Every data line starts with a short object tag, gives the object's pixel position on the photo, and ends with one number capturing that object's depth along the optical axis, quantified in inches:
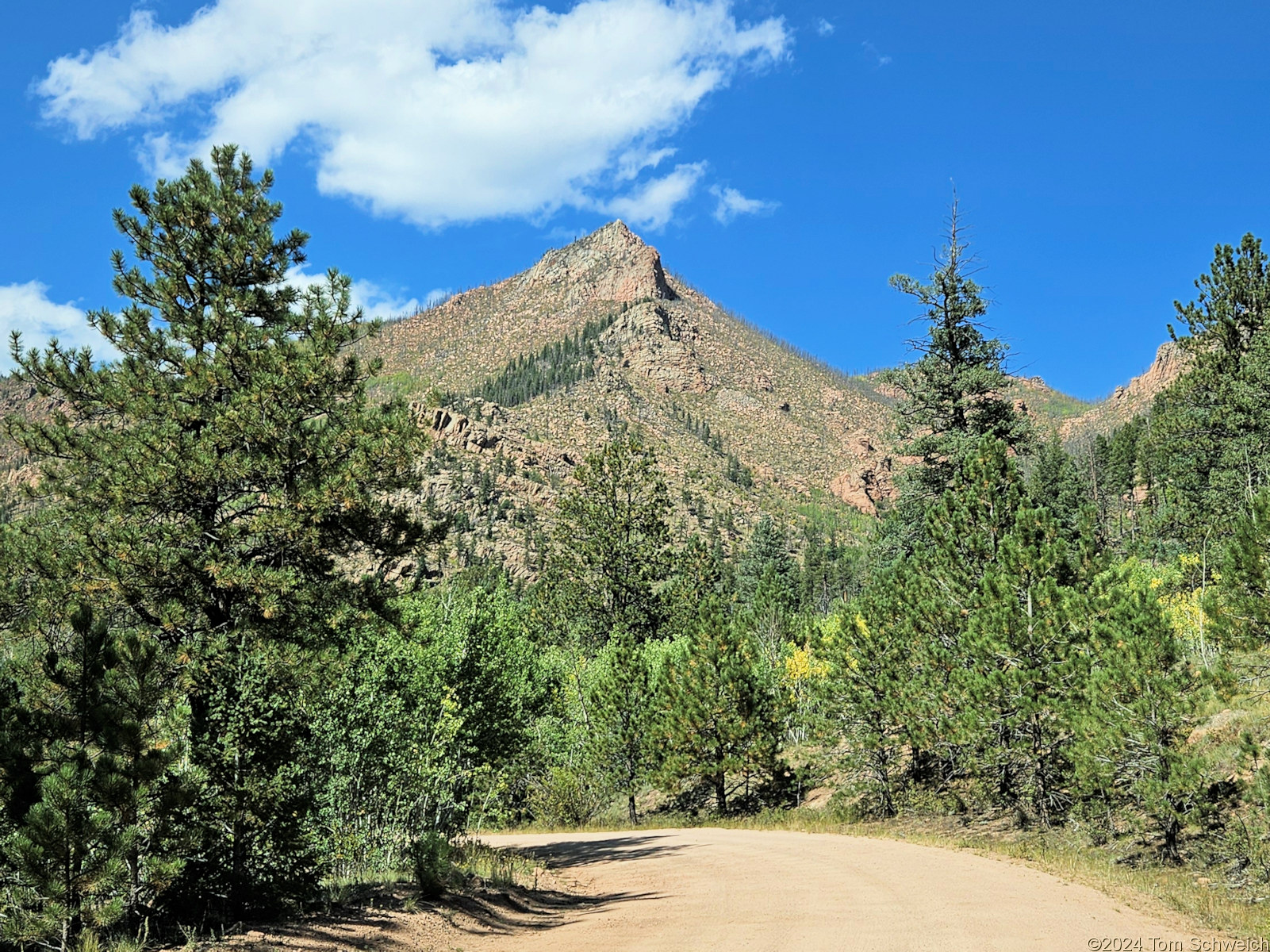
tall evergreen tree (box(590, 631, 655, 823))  1038.4
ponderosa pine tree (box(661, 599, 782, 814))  932.0
